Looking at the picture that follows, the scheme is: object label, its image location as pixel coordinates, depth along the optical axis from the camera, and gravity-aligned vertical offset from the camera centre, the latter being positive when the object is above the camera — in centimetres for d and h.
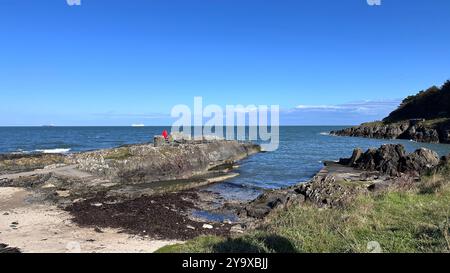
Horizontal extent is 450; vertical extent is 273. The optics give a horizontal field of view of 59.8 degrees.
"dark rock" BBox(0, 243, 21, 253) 1026 -344
